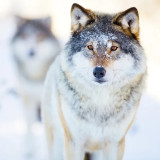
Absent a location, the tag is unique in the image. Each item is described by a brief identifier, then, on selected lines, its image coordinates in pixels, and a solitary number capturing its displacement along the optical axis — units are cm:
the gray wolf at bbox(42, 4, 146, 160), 664
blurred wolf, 1233
